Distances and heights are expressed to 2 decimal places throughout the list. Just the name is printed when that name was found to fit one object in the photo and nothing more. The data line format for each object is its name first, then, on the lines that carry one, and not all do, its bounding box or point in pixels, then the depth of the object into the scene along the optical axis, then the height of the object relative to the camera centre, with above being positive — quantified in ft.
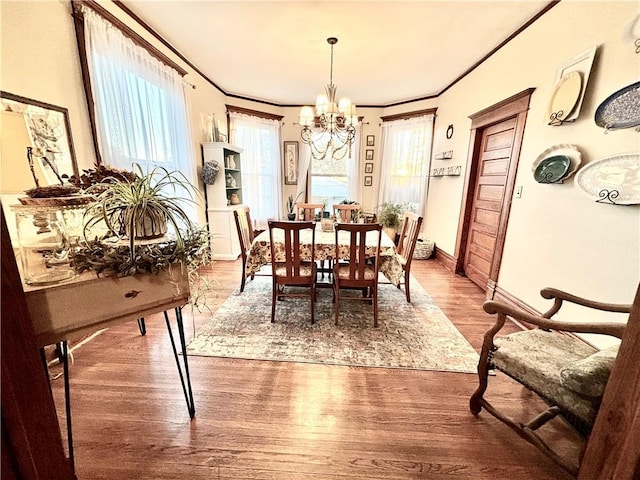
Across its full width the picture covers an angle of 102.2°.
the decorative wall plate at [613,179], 5.03 +0.26
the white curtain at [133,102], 6.91 +2.53
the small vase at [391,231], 15.48 -2.59
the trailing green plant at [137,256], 3.11 -0.92
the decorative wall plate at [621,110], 5.03 +1.67
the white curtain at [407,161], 15.07 +1.60
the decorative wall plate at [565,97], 6.19 +2.31
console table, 2.77 -1.43
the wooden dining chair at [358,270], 7.18 -2.48
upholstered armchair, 3.33 -2.69
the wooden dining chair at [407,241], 8.54 -1.88
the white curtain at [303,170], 16.89 +1.01
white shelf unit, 12.69 -1.13
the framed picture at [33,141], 4.90 +0.81
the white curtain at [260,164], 15.46 +1.26
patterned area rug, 6.34 -4.10
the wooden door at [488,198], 9.35 -0.34
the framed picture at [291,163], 16.97 +1.45
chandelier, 8.64 +2.39
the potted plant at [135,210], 3.28 -0.37
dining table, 7.94 -1.97
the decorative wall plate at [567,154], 6.24 +0.93
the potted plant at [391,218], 15.56 -1.82
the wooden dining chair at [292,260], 7.02 -2.22
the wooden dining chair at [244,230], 8.97 -1.68
